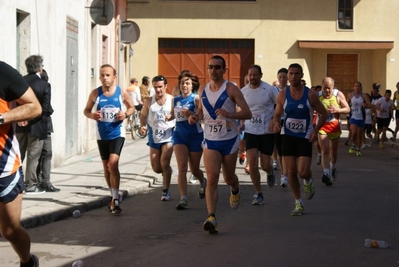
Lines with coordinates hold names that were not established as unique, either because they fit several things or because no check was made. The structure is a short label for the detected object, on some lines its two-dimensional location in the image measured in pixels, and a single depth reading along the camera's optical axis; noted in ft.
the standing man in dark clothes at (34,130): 40.52
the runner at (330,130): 48.96
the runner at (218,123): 32.19
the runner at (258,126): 40.42
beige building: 123.13
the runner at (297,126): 36.40
